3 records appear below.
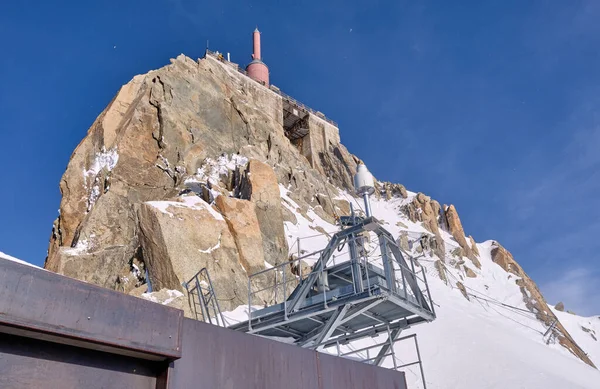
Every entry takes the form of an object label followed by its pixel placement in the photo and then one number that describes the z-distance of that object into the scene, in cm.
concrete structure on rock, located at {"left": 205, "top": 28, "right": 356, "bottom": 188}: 4994
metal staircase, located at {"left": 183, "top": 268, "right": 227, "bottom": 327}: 1770
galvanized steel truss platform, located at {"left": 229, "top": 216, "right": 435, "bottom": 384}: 1095
